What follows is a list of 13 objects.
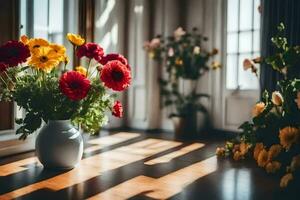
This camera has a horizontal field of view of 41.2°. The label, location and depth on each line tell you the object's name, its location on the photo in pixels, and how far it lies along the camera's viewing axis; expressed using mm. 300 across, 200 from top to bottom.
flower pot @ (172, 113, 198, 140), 4461
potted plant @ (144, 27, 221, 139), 4504
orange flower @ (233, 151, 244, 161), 3094
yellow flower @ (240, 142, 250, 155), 3005
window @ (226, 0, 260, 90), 4410
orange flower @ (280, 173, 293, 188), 2154
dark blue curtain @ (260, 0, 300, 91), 3738
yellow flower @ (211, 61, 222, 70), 4419
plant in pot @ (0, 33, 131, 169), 2260
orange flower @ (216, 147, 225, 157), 3275
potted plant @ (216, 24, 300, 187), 2391
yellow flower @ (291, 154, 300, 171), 2205
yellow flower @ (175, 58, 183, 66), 4500
